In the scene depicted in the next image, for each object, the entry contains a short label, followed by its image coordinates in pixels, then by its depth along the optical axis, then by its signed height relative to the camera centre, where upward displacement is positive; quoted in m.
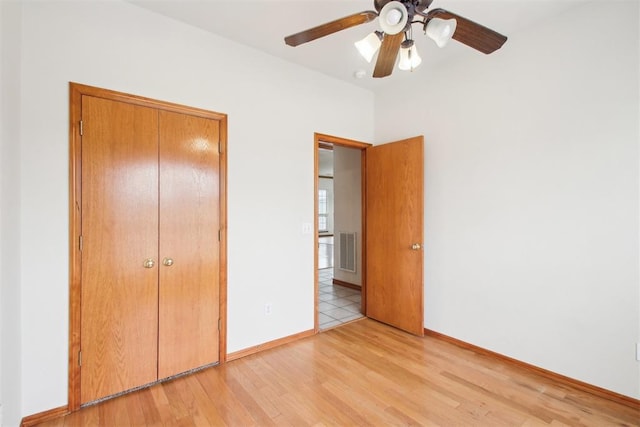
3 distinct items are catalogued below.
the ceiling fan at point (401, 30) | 1.42 +0.94
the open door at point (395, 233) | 3.07 -0.21
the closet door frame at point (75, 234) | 1.91 -0.13
